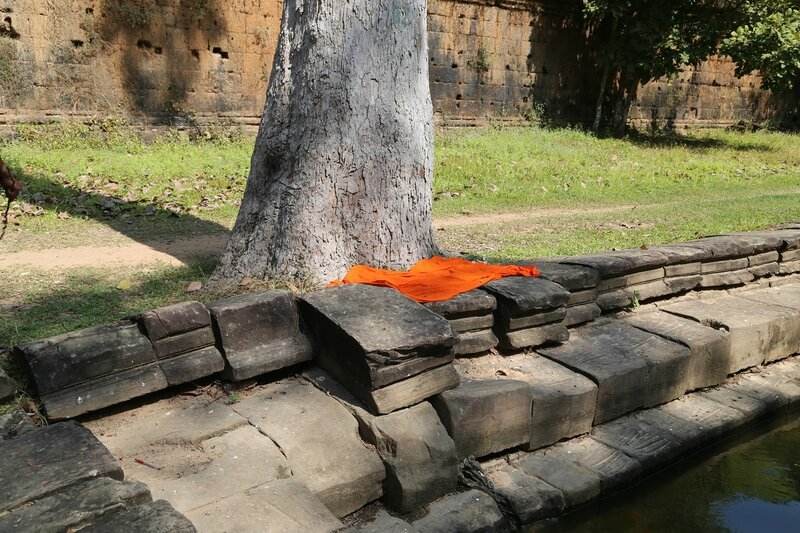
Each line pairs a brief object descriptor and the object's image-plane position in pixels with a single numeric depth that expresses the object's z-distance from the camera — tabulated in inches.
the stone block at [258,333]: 129.3
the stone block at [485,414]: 129.0
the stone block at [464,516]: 116.4
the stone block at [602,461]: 137.2
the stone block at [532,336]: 155.0
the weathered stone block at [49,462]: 88.9
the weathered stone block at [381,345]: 122.1
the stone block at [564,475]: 131.2
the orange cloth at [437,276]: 149.2
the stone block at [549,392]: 140.6
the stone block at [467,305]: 144.5
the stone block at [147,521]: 83.1
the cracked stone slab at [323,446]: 113.6
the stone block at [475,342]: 149.6
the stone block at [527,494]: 124.9
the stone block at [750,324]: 181.9
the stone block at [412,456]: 117.6
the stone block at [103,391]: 112.7
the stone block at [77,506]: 83.2
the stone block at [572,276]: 165.6
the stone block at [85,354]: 112.3
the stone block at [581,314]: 170.9
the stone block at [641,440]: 144.9
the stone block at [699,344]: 169.5
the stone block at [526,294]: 151.3
